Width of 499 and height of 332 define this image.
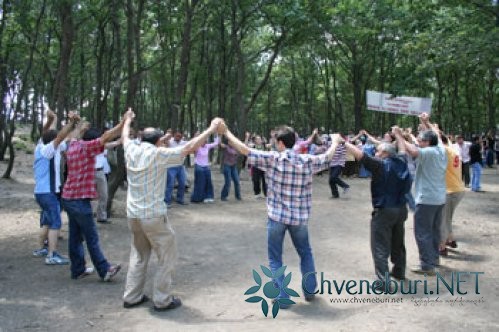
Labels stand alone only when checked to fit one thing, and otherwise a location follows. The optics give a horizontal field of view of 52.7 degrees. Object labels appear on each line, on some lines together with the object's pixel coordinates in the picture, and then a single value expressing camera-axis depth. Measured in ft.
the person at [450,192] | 27.14
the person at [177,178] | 44.16
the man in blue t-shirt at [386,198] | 21.20
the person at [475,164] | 56.80
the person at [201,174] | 47.24
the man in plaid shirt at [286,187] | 18.67
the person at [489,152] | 99.67
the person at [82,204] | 21.83
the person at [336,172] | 50.24
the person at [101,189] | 34.55
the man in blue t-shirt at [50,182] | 24.14
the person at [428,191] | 23.58
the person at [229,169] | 48.88
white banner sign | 78.33
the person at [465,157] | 59.21
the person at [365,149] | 70.69
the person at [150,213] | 18.21
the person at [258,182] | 51.28
